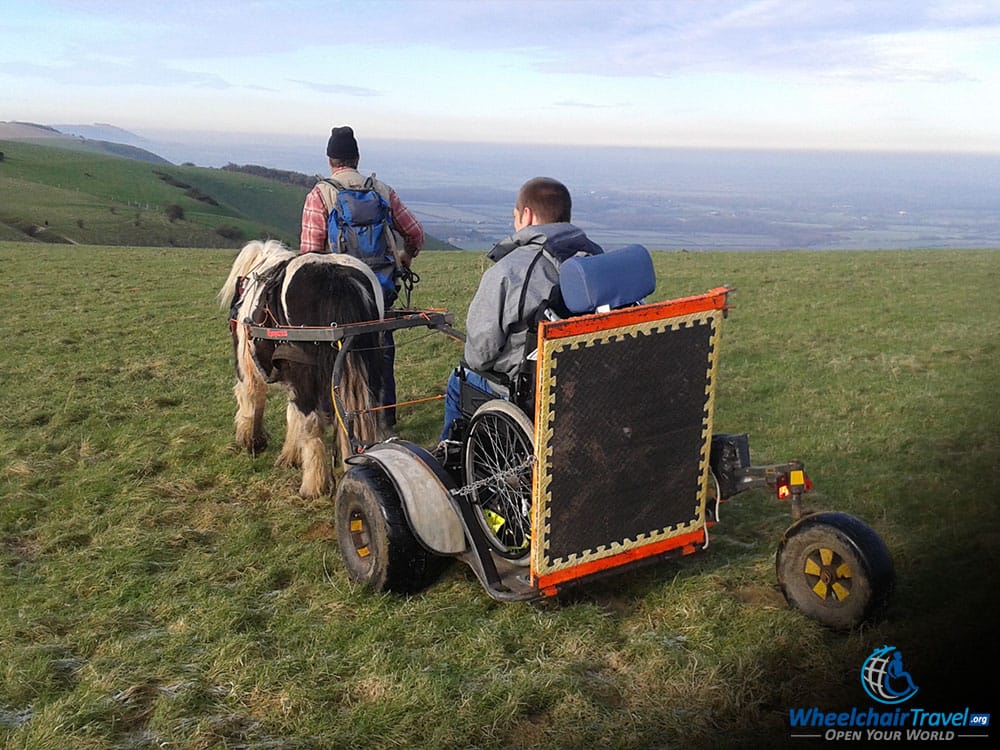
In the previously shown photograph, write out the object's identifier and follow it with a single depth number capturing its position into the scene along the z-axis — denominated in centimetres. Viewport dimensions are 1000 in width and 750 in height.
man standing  638
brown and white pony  571
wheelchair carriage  364
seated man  398
